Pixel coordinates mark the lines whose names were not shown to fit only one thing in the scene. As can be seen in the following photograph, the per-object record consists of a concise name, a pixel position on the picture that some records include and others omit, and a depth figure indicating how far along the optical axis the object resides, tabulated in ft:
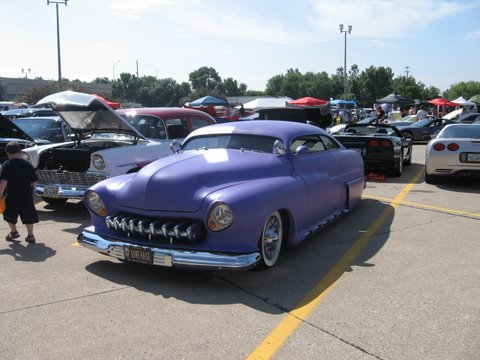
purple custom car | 13.87
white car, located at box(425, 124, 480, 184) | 31.55
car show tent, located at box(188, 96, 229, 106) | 114.52
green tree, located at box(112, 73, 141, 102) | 424.46
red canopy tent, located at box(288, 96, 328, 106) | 110.35
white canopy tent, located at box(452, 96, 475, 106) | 163.73
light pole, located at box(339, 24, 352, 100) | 169.93
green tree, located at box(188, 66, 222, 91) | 499.10
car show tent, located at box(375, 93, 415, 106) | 147.33
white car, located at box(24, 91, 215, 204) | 23.72
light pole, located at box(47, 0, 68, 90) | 132.94
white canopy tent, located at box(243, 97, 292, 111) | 129.08
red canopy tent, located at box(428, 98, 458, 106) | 155.83
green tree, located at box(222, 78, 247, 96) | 511.81
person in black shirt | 19.22
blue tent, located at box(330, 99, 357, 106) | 145.28
